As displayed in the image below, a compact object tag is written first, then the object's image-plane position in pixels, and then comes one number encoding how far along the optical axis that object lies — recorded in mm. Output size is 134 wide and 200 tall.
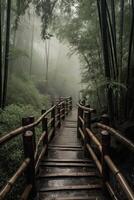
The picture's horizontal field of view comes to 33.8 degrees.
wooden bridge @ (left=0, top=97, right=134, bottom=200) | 2527
